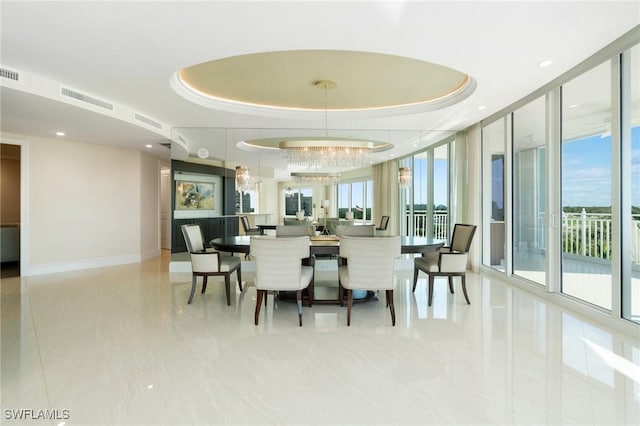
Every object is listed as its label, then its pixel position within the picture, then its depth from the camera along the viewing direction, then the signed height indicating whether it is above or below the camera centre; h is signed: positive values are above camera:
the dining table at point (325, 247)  3.87 -0.45
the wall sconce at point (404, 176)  6.82 +0.69
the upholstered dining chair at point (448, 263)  4.04 -0.66
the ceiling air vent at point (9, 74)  3.38 +1.40
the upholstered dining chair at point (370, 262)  3.32 -0.53
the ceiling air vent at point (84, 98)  3.95 +1.41
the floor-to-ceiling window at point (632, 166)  3.14 +0.41
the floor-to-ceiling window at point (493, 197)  5.81 +0.22
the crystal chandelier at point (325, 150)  4.50 +0.84
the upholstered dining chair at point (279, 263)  3.32 -0.53
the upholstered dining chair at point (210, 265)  4.08 -0.69
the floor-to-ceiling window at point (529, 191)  4.87 +0.27
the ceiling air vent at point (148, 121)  5.10 +1.43
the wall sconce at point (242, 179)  6.24 +0.60
